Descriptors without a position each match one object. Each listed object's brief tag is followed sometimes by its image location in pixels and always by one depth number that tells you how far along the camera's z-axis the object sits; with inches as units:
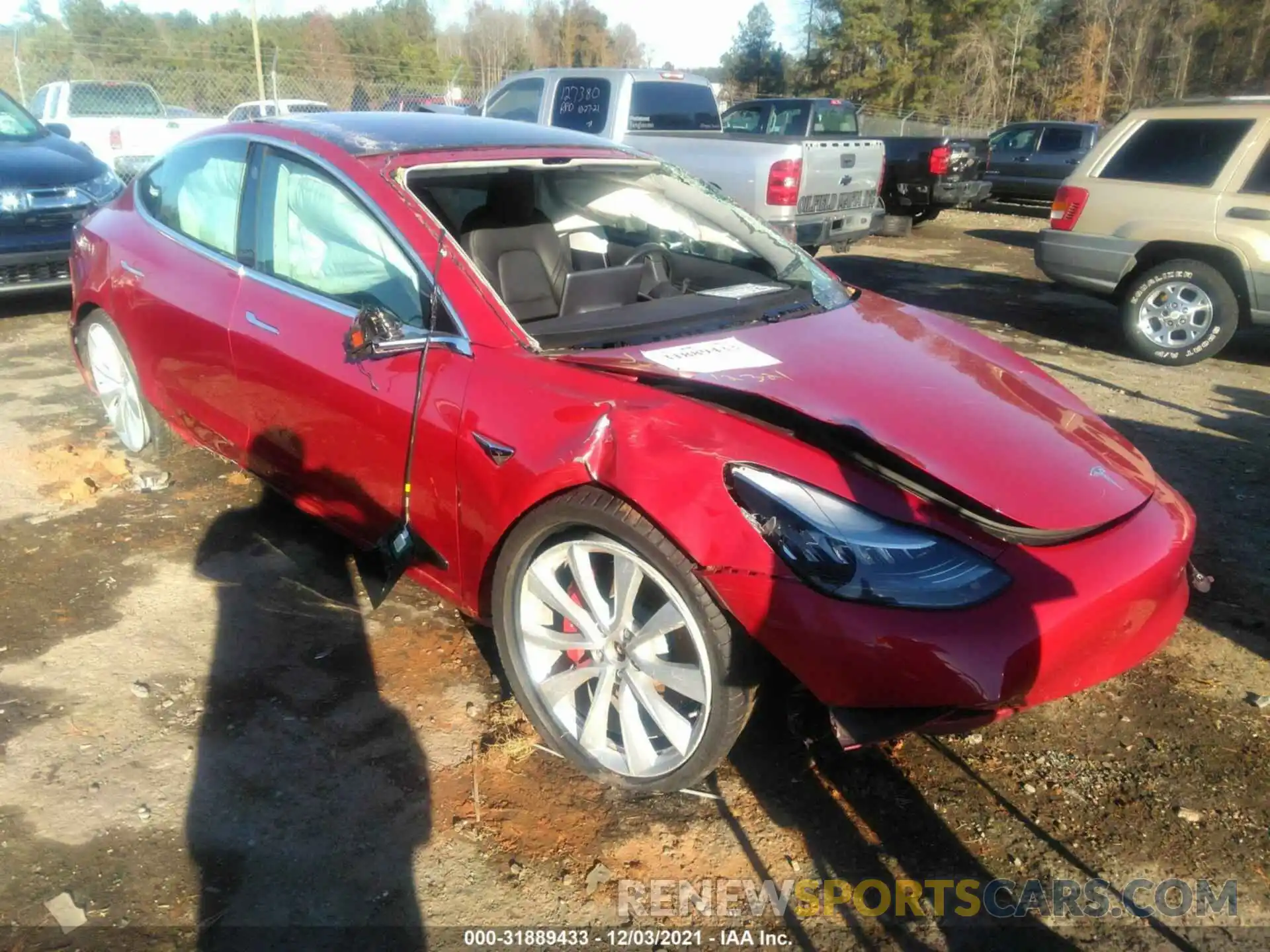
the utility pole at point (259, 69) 571.8
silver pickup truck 342.6
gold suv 266.2
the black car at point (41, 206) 280.4
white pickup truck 530.0
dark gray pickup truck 675.4
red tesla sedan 88.0
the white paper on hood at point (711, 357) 110.7
